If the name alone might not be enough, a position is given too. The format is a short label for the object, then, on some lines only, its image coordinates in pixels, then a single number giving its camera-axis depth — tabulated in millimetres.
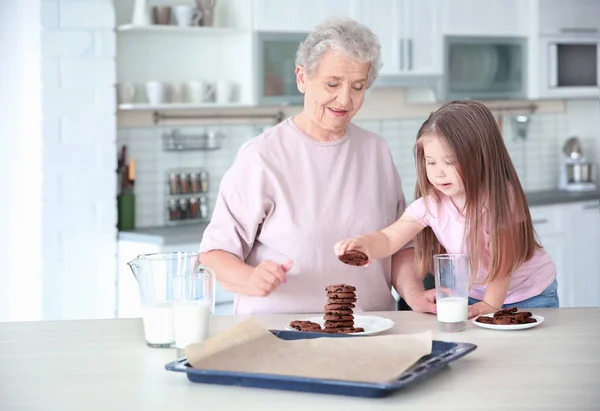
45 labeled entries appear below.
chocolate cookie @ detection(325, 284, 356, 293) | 2004
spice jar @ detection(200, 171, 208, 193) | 4785
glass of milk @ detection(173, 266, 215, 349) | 1840
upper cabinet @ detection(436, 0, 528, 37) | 5254
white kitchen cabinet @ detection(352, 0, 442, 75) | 5008
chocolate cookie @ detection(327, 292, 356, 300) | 2004
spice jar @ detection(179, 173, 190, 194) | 4741
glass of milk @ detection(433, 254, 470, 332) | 1997
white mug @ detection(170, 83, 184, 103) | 4555
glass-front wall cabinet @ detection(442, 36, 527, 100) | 5273
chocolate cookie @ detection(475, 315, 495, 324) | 2072
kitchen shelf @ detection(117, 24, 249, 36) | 4339
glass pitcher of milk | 1845
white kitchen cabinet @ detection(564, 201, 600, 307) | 5531
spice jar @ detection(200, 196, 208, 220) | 4770
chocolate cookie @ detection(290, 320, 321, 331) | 1980
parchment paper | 1619
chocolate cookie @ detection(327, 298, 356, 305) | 2004
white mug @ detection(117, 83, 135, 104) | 4375
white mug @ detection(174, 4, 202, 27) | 4473
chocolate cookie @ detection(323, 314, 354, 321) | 1999
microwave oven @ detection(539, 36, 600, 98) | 5594
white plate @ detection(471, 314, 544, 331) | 2023
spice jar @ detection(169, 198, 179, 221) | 4691
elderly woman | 2473
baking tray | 1540
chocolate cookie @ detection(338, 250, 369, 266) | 2207
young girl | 2262
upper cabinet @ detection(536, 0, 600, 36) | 5555
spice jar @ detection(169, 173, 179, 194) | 4711
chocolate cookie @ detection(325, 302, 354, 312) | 2004
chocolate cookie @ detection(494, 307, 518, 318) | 2076
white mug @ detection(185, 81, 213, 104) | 4574
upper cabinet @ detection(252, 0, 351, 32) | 4602
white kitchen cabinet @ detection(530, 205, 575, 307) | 5383
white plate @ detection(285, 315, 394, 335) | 2018
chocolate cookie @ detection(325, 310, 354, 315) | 2000
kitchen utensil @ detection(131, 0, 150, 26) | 4359
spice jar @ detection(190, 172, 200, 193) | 4770
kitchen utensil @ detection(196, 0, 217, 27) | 4570
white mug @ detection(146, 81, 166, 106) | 4426
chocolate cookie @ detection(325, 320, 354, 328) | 1997
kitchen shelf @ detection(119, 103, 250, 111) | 4332
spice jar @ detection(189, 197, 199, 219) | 4742
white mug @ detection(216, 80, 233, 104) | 4629
